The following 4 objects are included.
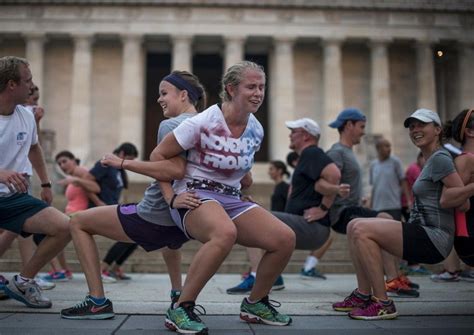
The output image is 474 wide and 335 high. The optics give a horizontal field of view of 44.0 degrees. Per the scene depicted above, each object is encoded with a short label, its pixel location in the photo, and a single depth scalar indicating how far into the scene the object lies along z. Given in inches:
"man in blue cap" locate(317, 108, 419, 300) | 294.2
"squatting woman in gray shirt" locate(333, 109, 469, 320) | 211.3
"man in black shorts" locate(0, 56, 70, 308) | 223.3
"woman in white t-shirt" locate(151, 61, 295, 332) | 189.3
